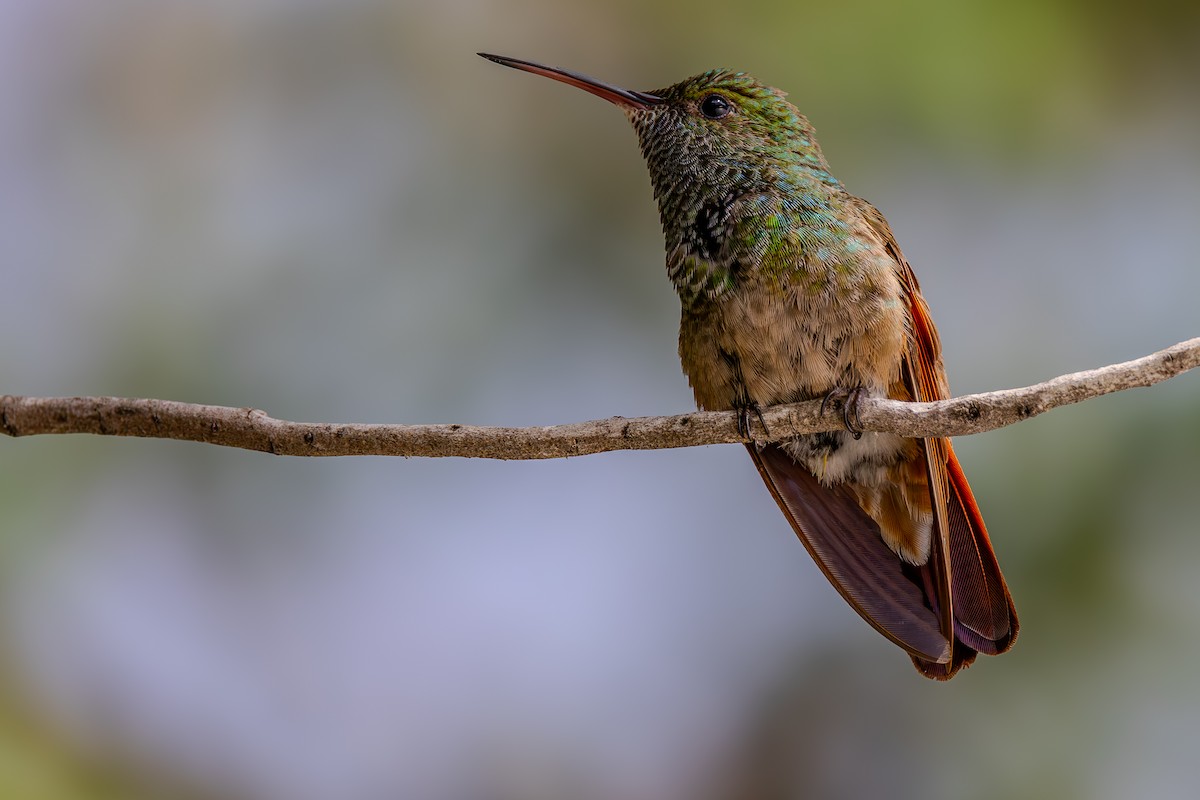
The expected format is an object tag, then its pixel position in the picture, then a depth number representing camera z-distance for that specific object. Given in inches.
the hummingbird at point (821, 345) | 88.7
